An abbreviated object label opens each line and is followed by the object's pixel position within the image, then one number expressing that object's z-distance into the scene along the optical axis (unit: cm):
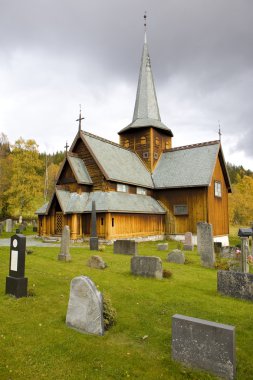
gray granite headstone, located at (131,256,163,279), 1039
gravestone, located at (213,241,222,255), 1671
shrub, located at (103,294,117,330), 608
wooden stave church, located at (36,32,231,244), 2427
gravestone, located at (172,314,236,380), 441
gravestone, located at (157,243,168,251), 1955
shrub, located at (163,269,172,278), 1071
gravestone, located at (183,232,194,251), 1994
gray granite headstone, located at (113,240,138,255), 1622
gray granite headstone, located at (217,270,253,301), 823
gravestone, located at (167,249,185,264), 1417
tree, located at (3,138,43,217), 4091
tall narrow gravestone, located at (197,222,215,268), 1347
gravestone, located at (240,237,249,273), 1055
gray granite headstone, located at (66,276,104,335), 590
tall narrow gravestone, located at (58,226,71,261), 1359
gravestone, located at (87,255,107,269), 1212
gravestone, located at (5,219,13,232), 3234
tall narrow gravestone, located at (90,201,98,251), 1861
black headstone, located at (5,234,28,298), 795
